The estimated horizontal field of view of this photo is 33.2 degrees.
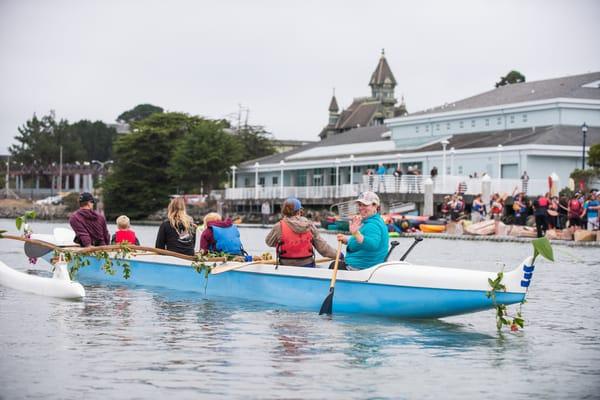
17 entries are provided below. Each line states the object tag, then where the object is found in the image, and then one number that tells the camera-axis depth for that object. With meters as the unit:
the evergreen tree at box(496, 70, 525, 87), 123.75
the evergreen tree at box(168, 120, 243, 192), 92.44
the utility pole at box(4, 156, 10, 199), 132.25
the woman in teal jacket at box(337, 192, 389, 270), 14.84
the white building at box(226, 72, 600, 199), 63.94
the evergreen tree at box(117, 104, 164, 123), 179.50
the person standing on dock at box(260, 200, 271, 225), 75.84
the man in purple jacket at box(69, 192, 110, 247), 19.94
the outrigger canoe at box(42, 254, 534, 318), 13.85
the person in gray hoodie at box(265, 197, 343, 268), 15.96
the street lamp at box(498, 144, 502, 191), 62.52
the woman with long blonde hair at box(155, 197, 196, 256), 18.86
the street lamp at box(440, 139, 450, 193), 61.12
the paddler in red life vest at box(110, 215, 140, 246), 20.72
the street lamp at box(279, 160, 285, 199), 89.07
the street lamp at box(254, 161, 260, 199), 85.12
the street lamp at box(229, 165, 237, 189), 91.55
